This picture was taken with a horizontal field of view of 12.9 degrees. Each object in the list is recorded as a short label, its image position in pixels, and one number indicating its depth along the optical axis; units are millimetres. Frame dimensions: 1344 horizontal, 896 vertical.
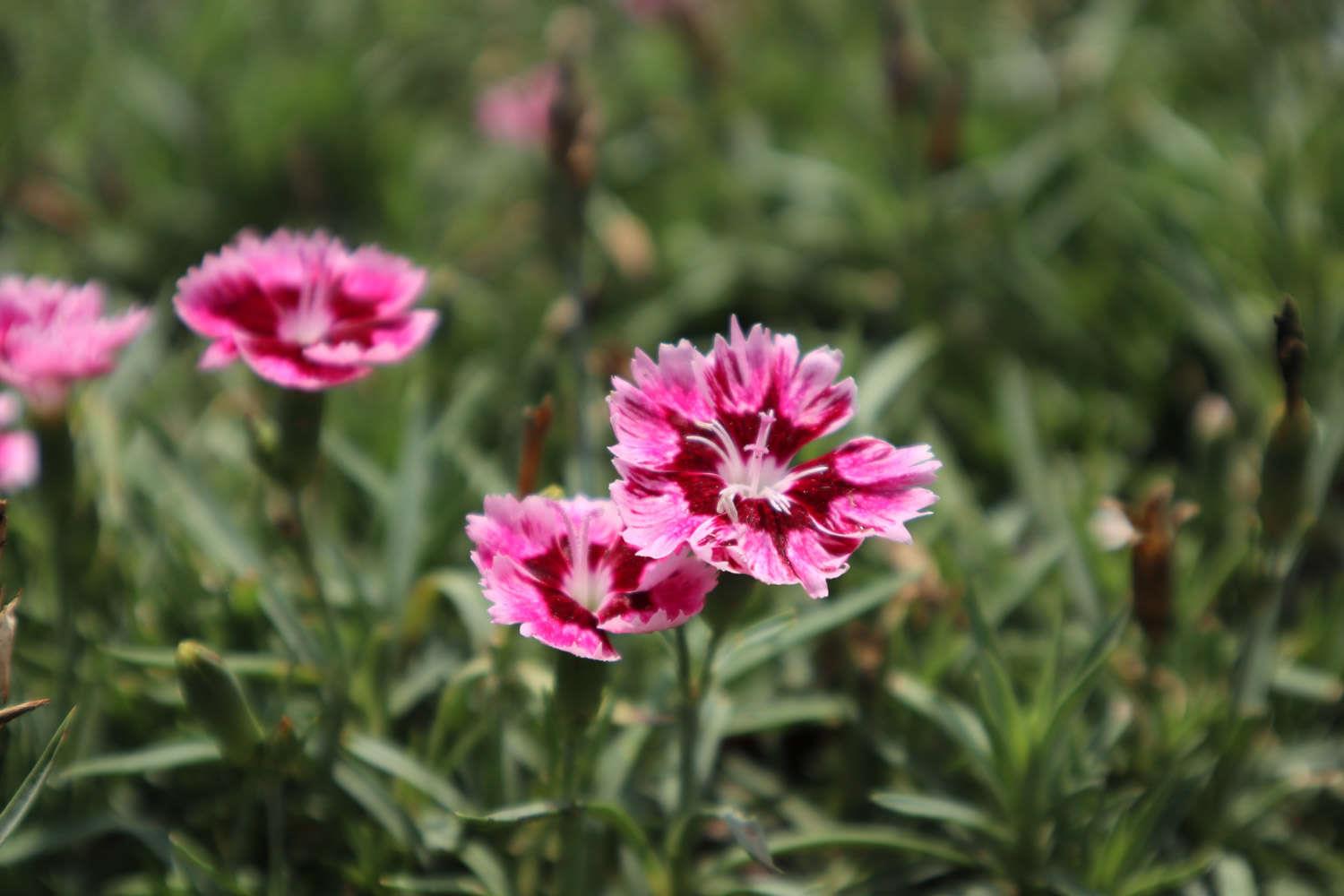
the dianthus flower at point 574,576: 764
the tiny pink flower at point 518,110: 1017
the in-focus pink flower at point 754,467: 764
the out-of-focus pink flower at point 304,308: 789
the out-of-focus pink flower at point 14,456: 824
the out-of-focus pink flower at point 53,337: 793
